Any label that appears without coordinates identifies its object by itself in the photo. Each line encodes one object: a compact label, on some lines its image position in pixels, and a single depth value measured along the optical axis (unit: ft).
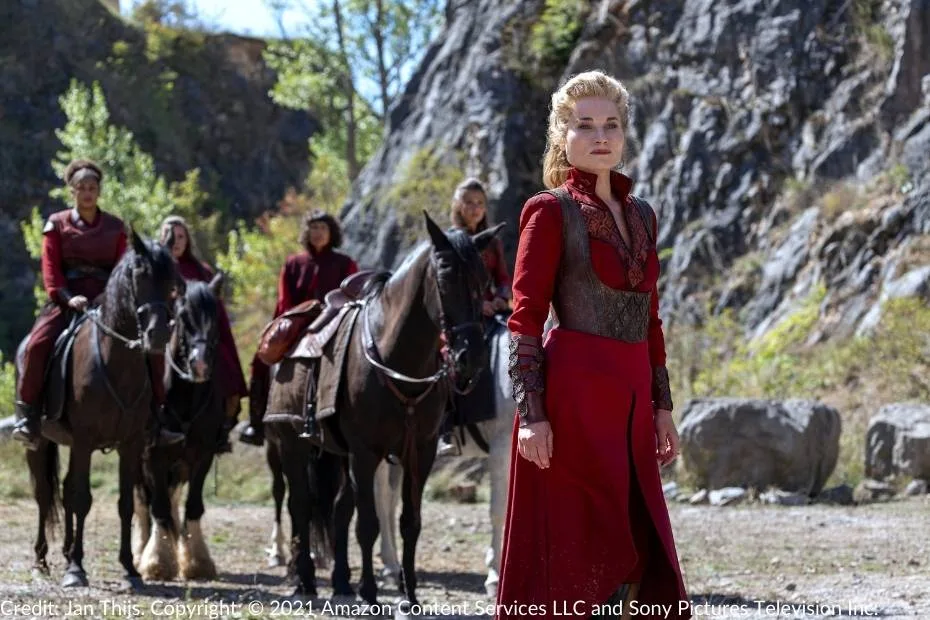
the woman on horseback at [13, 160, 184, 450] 53.70
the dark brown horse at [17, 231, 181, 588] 50.07
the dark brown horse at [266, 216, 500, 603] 42.83
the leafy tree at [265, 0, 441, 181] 265.70
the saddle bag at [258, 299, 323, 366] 53.83
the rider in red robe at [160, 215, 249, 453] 62.62
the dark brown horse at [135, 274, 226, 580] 55.36
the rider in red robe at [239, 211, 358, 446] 60.61
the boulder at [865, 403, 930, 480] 74.25
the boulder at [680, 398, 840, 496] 76.53
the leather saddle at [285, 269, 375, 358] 50.25
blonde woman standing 25.17
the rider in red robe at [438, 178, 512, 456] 50.86
